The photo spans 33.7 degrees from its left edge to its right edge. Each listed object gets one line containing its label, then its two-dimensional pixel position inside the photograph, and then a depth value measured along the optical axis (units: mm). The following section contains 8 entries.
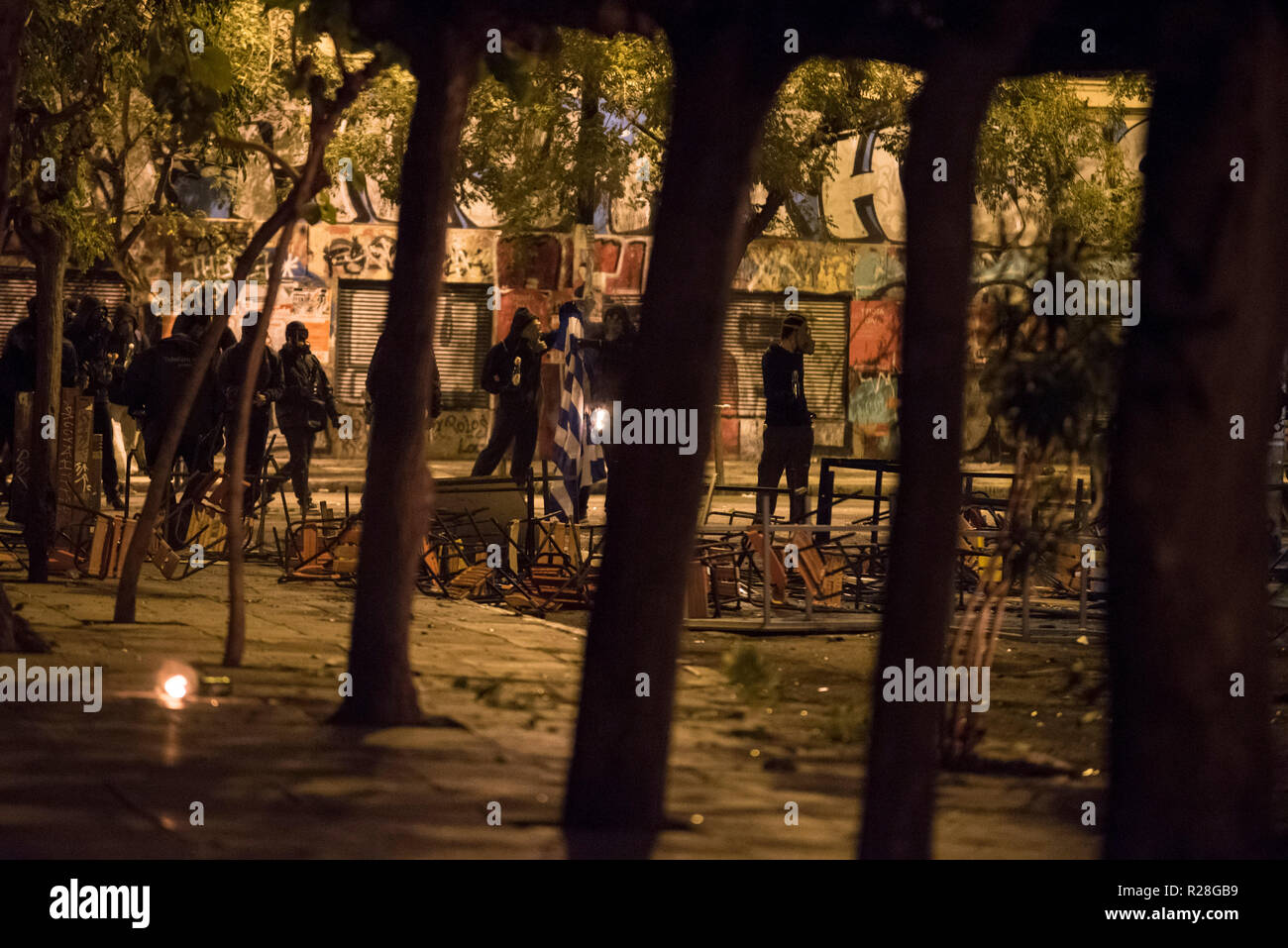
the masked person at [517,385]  19438
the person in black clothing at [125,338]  24828
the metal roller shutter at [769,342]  35219
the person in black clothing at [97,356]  21062
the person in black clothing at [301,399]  19703
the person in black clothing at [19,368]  19578
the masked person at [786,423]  18594
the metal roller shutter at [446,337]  33969
